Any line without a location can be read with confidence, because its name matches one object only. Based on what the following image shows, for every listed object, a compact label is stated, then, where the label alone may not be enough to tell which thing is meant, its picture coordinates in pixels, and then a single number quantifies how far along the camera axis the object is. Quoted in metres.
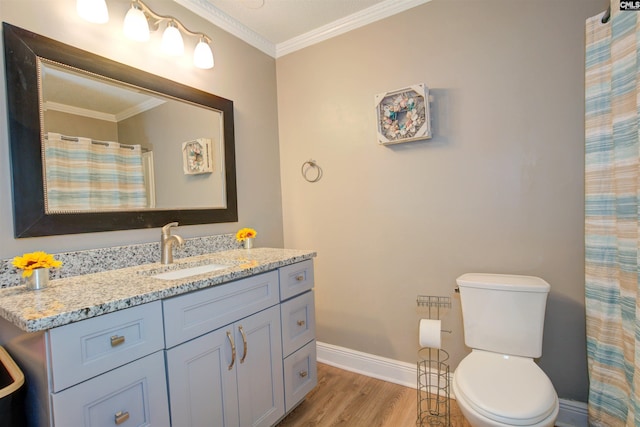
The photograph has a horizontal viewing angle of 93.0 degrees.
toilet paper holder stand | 1.73
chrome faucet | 1.56
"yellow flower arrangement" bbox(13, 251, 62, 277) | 1.06
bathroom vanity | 0.85
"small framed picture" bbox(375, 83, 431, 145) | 1.78
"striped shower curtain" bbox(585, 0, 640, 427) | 1.16
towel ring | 2.28
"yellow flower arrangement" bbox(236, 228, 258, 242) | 1.98
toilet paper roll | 1.56
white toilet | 1.12
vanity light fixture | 1.45
